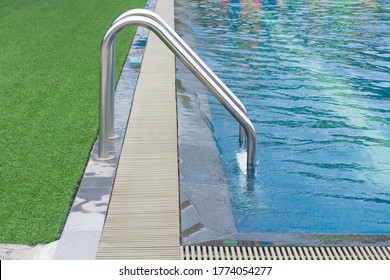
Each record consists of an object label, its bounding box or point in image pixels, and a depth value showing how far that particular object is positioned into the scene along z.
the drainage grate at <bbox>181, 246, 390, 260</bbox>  3.34
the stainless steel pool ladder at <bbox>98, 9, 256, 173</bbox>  4.17
